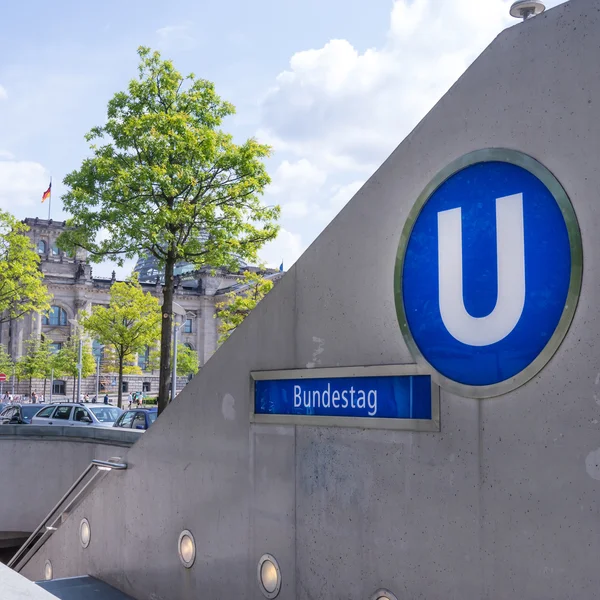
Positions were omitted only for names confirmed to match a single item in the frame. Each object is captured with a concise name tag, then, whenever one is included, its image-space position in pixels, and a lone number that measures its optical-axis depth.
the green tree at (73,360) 59.34
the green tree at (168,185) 21.52
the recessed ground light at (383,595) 3.69
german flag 65.38
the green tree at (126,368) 48.25
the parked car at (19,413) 25.78
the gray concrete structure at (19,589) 2.21
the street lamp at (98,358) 66.06
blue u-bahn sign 3.07
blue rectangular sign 3.64
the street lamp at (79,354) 54.38
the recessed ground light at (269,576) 4.45
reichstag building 81.88
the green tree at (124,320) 43.84
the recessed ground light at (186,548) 5.25
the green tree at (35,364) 59.56
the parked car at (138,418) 19.44
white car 22.81
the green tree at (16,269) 33.09
